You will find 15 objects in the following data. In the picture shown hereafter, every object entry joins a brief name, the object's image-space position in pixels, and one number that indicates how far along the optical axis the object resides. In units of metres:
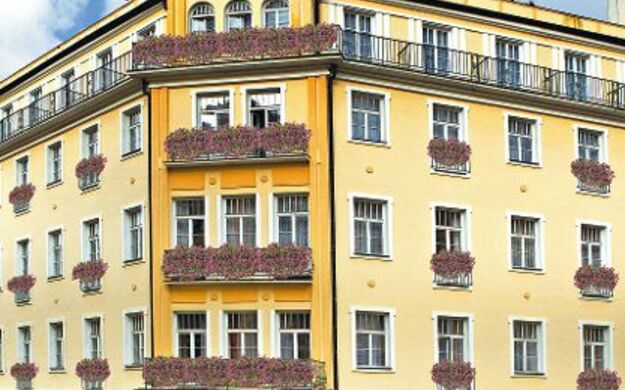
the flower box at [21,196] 51.75
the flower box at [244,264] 40.31
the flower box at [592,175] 46.47
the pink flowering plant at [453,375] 42.16
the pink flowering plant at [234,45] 41.09
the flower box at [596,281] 45.84
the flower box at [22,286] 51.51
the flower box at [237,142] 40.75
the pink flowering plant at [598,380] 45.31
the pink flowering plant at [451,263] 42.66
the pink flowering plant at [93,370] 45.12
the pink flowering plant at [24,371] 50.50
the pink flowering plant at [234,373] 39.19
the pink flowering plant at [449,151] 43.19
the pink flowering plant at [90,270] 45.91
